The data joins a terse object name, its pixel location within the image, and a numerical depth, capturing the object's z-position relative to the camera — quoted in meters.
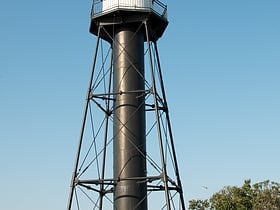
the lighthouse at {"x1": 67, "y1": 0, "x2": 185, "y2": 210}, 23.27
